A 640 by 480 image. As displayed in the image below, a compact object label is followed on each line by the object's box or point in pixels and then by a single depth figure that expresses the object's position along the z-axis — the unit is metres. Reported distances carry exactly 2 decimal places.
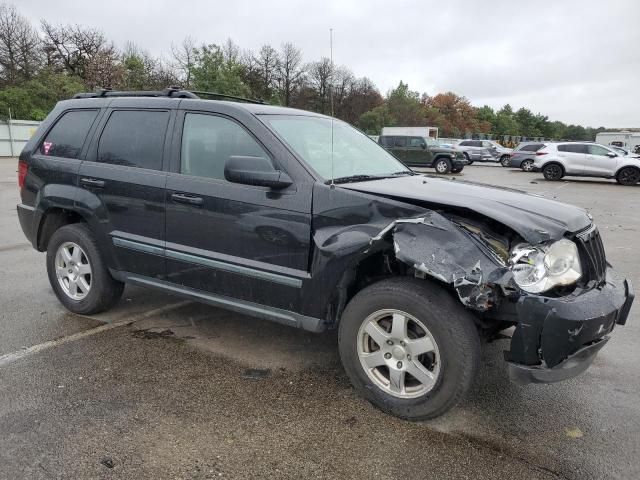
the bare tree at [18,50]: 41.51
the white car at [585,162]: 21.25
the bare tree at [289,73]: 60.62
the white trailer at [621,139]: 57.06
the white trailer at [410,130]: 49.50
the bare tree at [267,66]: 59.38
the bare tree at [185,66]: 42.50
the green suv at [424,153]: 25.20
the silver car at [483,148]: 36.66
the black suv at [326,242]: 2.78
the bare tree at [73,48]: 46.66
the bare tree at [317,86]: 54.42
